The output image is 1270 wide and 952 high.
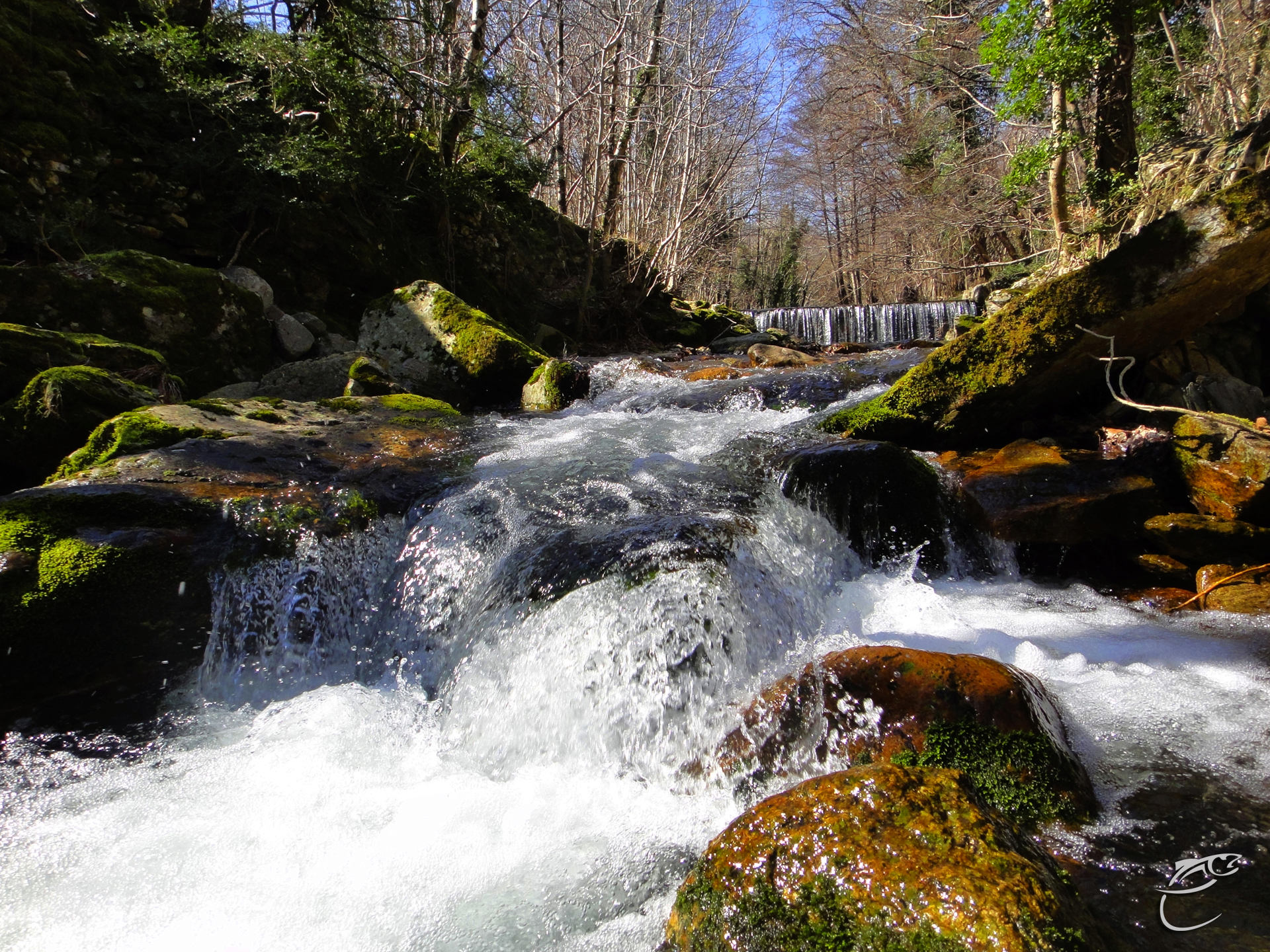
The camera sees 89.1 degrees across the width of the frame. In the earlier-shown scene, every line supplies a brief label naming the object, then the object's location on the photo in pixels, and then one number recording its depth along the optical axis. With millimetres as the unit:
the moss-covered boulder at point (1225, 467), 3697
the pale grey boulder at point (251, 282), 7613
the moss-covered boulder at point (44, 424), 3807
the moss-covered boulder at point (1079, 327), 4113
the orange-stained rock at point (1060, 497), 3996
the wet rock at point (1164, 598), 3611
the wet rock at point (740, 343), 12680
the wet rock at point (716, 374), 8203
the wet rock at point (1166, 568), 3775
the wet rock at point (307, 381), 6426
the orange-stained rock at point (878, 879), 1296
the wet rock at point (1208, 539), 3629
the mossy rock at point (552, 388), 7355
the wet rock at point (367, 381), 6254
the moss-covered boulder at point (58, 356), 4082
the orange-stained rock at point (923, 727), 2047
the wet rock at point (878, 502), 4043
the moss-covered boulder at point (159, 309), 5348
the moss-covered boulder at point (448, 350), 7371
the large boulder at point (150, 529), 2701
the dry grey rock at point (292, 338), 7406
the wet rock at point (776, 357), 9281
